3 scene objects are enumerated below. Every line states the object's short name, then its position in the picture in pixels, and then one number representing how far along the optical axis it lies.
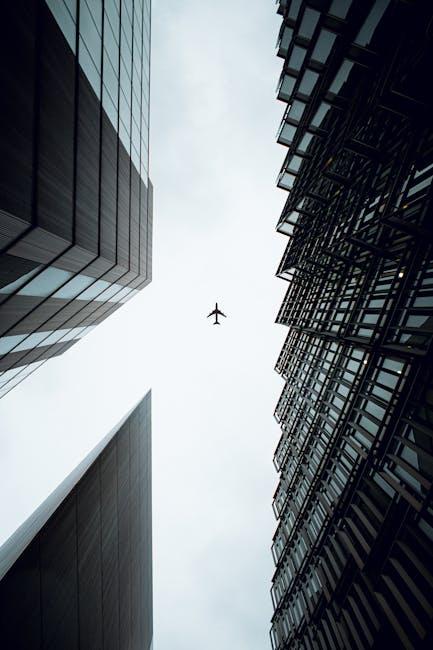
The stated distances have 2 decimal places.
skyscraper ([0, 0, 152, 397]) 7.47
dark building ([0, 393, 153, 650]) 9.59
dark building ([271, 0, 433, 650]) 11.90
